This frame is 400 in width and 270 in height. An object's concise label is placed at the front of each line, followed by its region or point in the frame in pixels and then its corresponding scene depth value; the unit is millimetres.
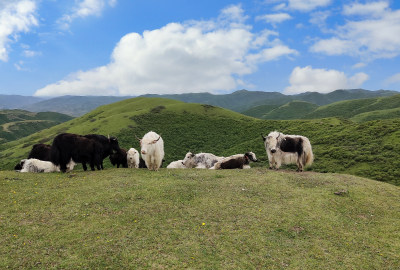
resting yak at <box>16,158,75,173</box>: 16328
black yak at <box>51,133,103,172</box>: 14727
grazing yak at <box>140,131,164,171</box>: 15998
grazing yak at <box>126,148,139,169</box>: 21016
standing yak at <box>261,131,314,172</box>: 17062
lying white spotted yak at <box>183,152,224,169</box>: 21327
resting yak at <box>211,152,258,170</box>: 18453
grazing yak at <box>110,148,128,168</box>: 20516
